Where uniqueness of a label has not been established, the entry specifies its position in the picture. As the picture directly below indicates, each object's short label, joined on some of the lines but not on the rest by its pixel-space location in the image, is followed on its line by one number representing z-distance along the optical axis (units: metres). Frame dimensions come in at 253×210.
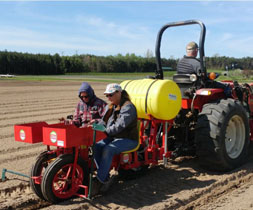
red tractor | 3.77
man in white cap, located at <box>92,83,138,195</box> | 3.99
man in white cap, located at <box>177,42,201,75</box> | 5.10
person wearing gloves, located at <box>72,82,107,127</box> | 5.06
